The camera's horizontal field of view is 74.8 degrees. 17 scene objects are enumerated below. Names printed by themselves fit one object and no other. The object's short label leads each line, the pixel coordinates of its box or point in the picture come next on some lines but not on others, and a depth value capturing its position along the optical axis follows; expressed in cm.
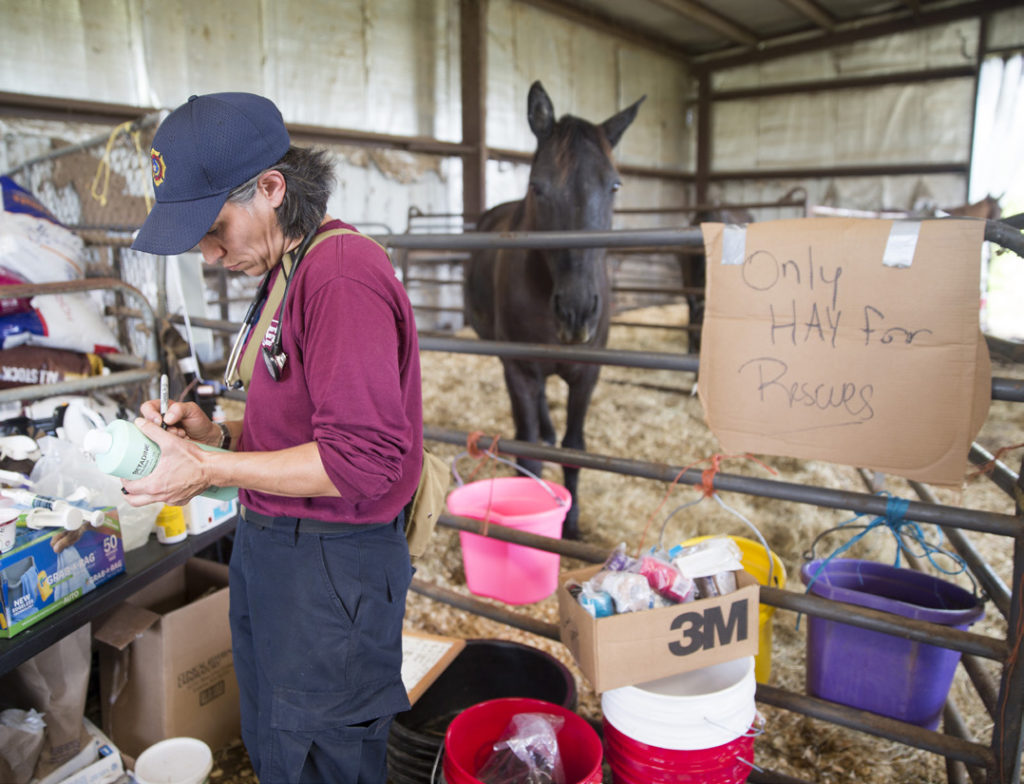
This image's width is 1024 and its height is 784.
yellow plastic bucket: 185
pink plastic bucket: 232
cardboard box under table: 180
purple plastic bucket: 163
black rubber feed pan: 181
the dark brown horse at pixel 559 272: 256
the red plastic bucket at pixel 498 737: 141
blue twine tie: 147
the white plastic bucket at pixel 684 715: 133
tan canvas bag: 121
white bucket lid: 161
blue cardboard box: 126
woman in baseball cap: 97
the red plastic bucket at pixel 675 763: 138
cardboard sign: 139
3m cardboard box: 131
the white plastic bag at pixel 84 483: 163
